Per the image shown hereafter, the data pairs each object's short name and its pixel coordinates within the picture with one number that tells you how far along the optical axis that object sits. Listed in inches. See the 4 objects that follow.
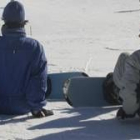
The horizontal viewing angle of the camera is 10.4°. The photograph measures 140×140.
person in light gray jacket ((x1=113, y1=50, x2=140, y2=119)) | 277.2
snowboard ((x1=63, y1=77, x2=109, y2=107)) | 329.6
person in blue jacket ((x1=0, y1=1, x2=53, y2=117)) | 290.3
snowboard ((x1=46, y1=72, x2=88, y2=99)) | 341.3
